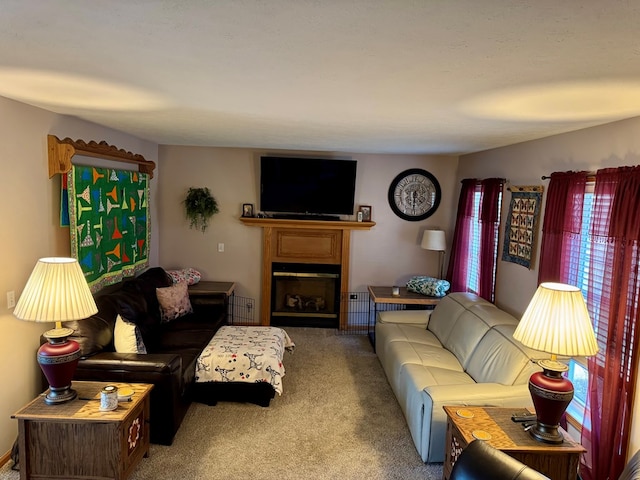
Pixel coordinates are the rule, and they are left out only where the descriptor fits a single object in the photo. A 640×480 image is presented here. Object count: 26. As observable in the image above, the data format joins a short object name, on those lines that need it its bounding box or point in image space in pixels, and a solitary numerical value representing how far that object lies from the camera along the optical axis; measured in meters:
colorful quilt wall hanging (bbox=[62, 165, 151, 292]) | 3.43
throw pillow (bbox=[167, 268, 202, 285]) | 5.20
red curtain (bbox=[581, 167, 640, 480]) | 2.49
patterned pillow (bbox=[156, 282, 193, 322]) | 4.46
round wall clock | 5.69
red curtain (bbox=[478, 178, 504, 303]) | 4.27
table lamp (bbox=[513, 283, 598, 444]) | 2.18
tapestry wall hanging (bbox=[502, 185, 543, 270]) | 3.63
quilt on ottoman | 3.57
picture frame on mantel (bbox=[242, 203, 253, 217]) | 5.60
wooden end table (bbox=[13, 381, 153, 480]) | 2.44
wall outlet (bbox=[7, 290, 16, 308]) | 2.76
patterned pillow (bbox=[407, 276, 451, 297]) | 5.17
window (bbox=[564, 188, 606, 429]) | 2.90
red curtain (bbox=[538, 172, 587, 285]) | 3.06
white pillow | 3.22
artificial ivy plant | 5.46
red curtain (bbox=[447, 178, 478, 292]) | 5.02
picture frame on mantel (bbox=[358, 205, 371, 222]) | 5.69
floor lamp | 5.37
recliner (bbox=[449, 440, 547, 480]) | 1.65
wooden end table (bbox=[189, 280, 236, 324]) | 4.99
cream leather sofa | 2.86
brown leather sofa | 3.00
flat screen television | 5.38
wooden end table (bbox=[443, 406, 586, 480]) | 2.22
